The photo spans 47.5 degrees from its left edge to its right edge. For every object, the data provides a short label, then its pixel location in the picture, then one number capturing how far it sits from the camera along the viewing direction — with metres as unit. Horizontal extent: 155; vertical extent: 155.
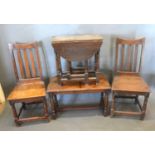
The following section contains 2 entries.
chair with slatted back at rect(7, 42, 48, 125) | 2.10
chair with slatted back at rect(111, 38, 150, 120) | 2.11
